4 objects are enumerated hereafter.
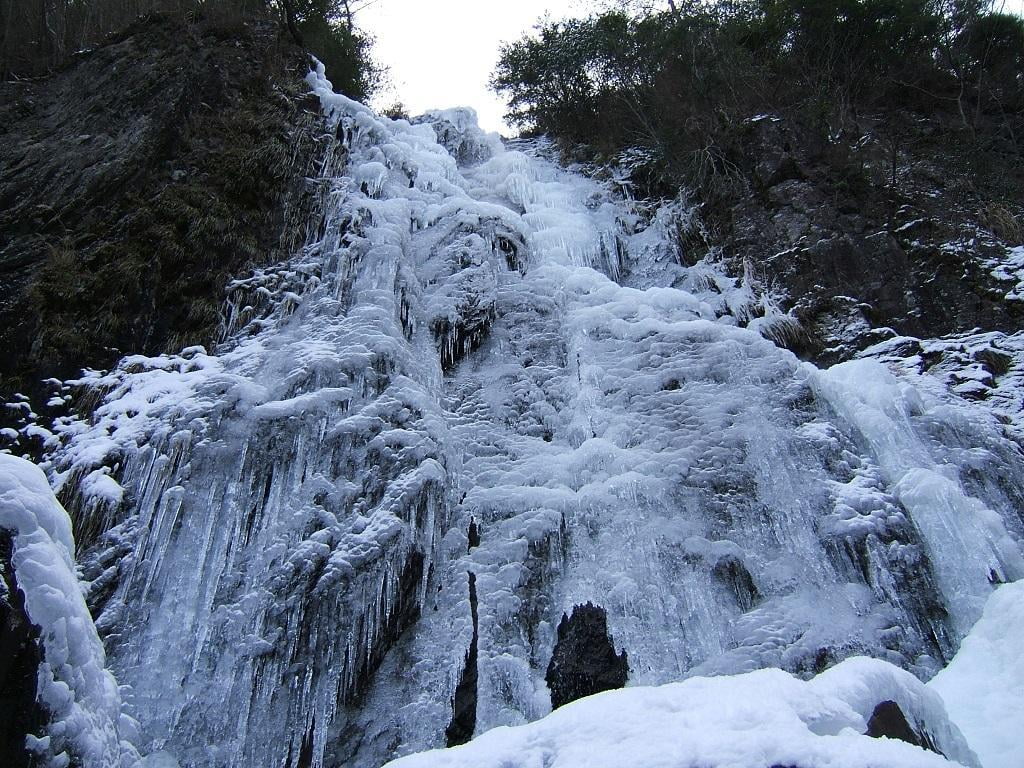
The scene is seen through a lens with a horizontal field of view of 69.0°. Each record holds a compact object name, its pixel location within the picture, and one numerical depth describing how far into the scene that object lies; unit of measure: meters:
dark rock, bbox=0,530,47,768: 2.84
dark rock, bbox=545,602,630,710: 5.29
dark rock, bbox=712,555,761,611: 5.46
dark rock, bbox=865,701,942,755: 2.96
